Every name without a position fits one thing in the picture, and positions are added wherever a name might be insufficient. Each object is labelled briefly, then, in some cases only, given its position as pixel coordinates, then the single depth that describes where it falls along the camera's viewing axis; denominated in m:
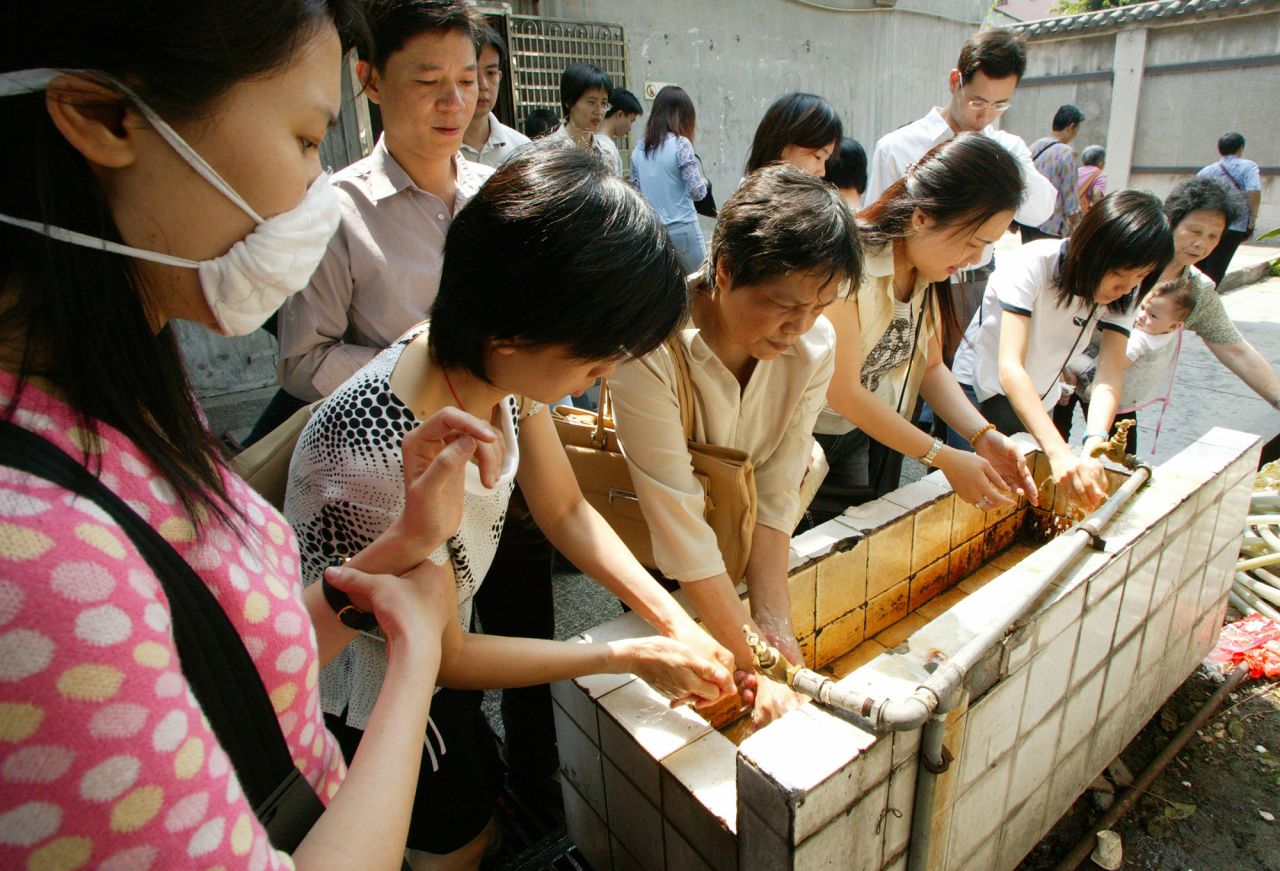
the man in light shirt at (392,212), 2.14
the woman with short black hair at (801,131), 3.37
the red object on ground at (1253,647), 2.71
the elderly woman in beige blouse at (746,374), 1.71
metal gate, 5.89
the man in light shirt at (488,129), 3.46
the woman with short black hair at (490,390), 1.24
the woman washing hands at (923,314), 2.33
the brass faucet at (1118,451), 2.43
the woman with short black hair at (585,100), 4.53
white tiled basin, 1.25
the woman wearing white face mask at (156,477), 0.56
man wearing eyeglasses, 3.67
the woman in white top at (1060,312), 2.70
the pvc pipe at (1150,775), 2.05
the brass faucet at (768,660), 1.67
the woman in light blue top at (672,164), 4.86
